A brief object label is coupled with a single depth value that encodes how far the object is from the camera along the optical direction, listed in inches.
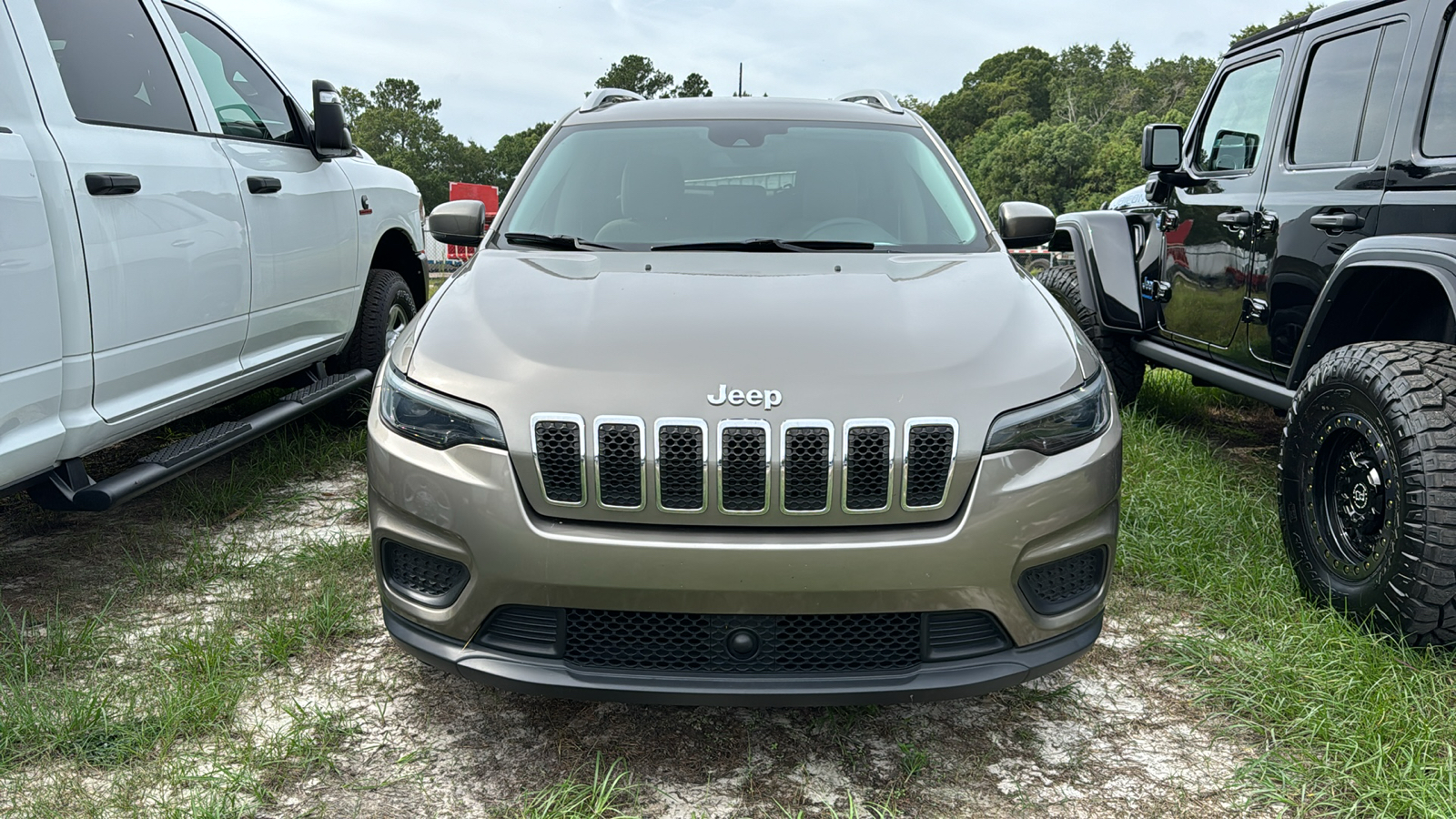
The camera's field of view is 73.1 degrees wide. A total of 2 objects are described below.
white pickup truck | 98.9
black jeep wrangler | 99.5
